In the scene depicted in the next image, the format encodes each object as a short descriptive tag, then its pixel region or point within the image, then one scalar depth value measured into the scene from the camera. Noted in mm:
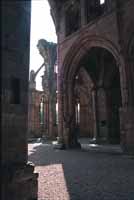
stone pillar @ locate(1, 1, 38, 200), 2775
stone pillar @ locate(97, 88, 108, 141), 15581
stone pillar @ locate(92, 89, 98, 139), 15819
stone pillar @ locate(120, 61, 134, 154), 9383
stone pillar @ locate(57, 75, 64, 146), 13588
